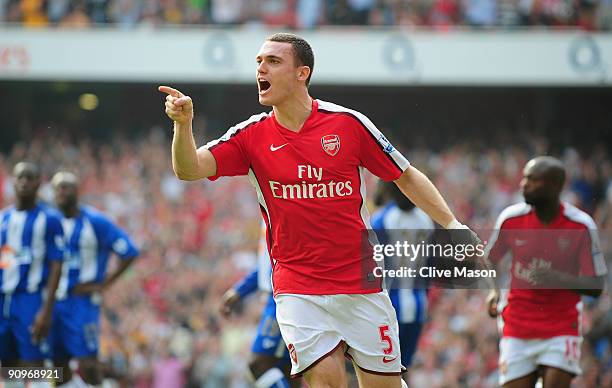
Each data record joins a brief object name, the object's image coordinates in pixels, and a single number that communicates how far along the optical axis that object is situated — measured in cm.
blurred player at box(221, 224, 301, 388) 1652
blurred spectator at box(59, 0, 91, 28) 4197
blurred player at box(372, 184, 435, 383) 1728
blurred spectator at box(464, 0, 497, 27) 4103
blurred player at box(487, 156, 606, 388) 1532
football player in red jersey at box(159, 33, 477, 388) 1170
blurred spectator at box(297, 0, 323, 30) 4147
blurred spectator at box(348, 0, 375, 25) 4178
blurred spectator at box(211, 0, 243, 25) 4169
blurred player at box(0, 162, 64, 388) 1855
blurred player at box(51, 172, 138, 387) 1969
